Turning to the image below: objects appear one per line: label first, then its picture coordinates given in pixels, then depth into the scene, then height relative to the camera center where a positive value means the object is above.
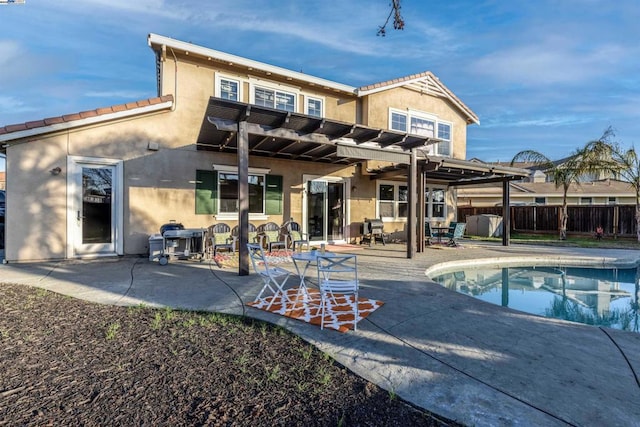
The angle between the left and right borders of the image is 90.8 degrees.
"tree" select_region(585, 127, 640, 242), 14.30 +2.54
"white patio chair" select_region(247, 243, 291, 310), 4.70 -0.96
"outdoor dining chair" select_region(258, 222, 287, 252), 10.66 -0.76
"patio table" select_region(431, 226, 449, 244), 13.31 -0.83
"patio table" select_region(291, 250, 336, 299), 4.62 -0.68
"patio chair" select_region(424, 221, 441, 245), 13.05 -0.87
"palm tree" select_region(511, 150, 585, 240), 15.29 +2.32
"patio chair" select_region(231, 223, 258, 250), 10.35 -0.73
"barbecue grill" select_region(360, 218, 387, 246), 12.99 -0.75
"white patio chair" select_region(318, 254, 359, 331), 3.92 -1.07
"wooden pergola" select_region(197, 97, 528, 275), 6.85 +1.97
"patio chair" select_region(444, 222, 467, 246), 12.73 -0.83
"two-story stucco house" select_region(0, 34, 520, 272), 7.91 +1.59
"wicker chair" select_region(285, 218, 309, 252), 10.35 -0.81
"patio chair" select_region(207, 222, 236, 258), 8.95 -0.81
